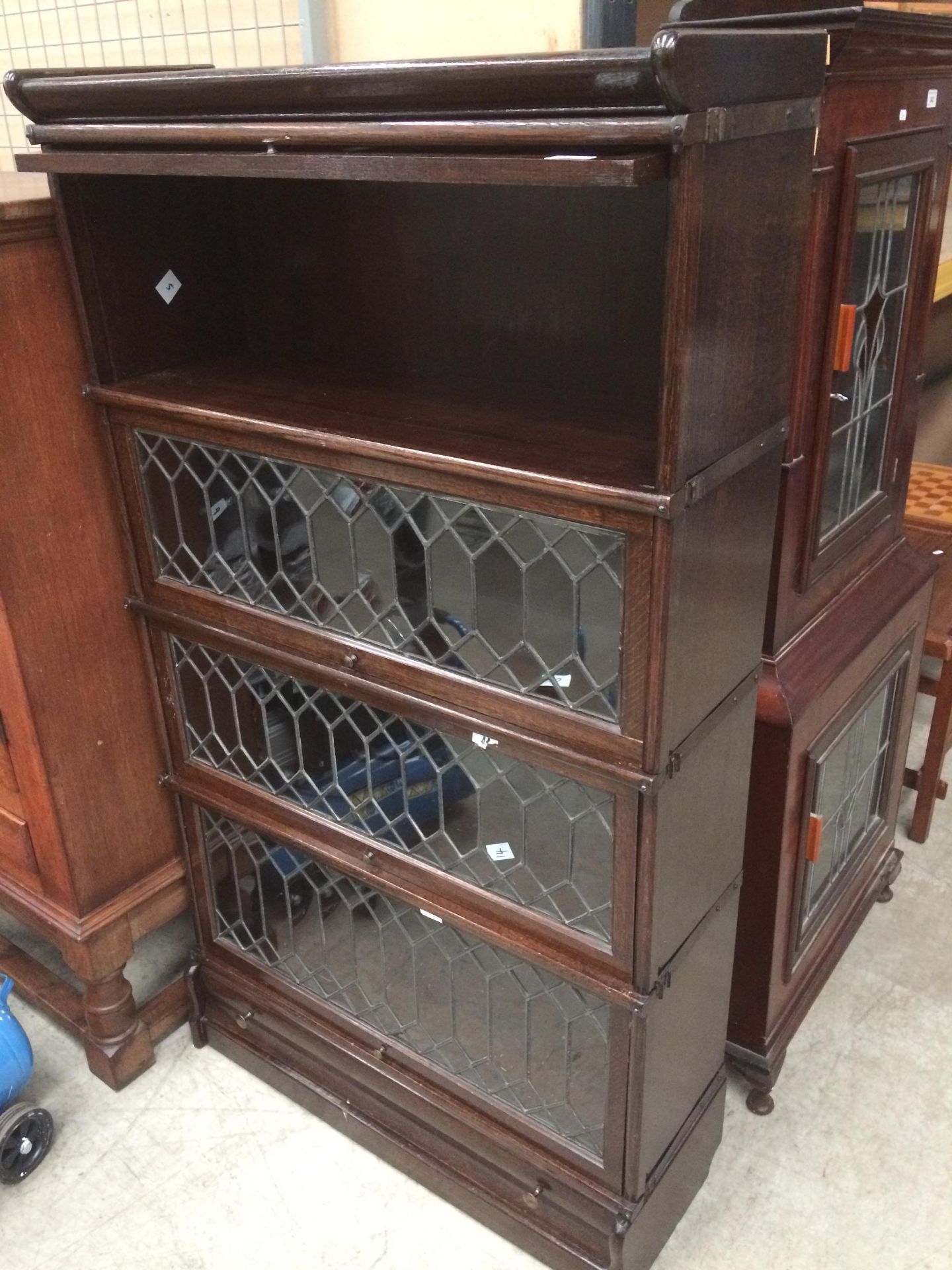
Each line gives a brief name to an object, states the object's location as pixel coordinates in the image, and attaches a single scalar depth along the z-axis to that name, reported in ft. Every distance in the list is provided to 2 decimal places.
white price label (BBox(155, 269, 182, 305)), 4.73
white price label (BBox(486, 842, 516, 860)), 4.26
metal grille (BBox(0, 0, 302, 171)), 5.62
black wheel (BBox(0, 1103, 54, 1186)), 5.18
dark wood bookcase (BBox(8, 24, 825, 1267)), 3.21
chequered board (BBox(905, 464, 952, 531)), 7.07
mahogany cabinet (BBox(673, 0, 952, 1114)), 4.05
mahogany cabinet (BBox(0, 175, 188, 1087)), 4.40
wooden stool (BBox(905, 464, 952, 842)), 6.81
